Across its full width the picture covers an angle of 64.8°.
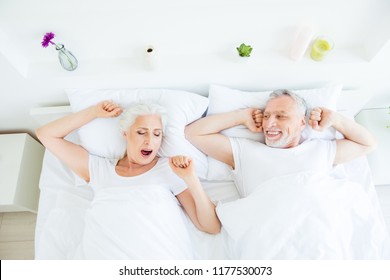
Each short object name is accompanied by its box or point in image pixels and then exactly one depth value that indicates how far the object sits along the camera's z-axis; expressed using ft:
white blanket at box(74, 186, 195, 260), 3.89
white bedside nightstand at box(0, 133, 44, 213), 5.57
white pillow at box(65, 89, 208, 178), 4.88
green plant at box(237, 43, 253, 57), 4.80
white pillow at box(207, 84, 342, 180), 4.99
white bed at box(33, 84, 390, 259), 3.86
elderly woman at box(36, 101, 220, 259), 3.97
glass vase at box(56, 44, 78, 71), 4.67
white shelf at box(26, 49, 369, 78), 5.01
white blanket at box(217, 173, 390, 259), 3.76
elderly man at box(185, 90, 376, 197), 4.57
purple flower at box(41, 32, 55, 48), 4.41
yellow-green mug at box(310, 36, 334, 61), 4.84
